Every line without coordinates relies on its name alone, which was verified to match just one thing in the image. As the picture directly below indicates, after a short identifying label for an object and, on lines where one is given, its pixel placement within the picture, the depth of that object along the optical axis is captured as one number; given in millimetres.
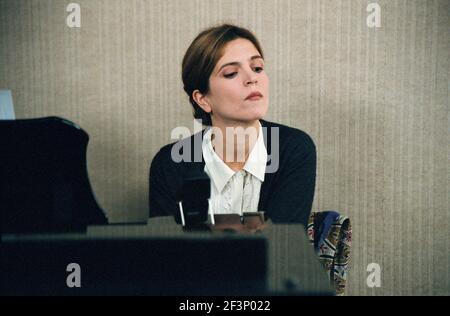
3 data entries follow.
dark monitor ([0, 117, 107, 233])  2442
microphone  2406
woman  2856
